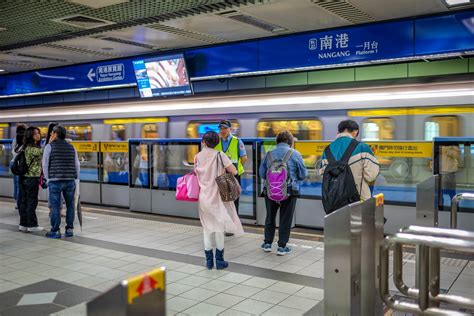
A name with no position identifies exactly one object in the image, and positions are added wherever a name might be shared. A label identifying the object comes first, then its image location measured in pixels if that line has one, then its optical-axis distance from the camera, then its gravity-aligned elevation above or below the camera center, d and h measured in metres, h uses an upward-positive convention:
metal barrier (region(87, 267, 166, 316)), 1.57 -0.54
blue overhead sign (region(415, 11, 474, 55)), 6.58 +1.39
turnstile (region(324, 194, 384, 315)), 2.65 -0.70
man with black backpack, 4.73 -0.37
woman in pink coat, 5.25 -0.65
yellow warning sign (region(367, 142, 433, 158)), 6.67 -0.22
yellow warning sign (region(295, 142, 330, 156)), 7.50 -0.21
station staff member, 6.92 -0.17
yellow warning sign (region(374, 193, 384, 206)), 3.14 -0.43
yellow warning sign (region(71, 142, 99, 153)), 10.37 -0.22
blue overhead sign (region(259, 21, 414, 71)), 7.18 +1.41
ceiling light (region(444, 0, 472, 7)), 6.23 +1.70
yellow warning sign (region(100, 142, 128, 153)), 9.91 -0.22
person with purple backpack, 5.82 -0.56
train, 7.16 +0.32
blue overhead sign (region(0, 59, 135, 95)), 10.71 +1.44
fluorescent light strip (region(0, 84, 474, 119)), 7.53 +0.64
